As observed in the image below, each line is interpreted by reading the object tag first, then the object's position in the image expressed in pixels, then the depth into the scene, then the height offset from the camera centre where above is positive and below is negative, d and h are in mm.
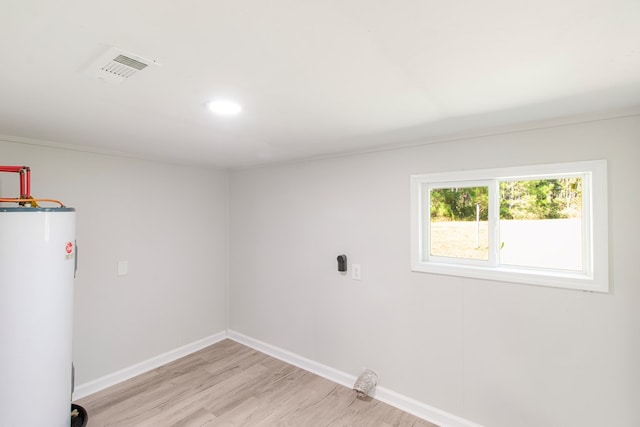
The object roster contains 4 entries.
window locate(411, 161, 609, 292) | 1798 -41
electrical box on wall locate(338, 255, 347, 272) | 2764 -405
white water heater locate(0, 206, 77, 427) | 1556 -513
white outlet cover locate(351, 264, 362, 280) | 2725 -481
